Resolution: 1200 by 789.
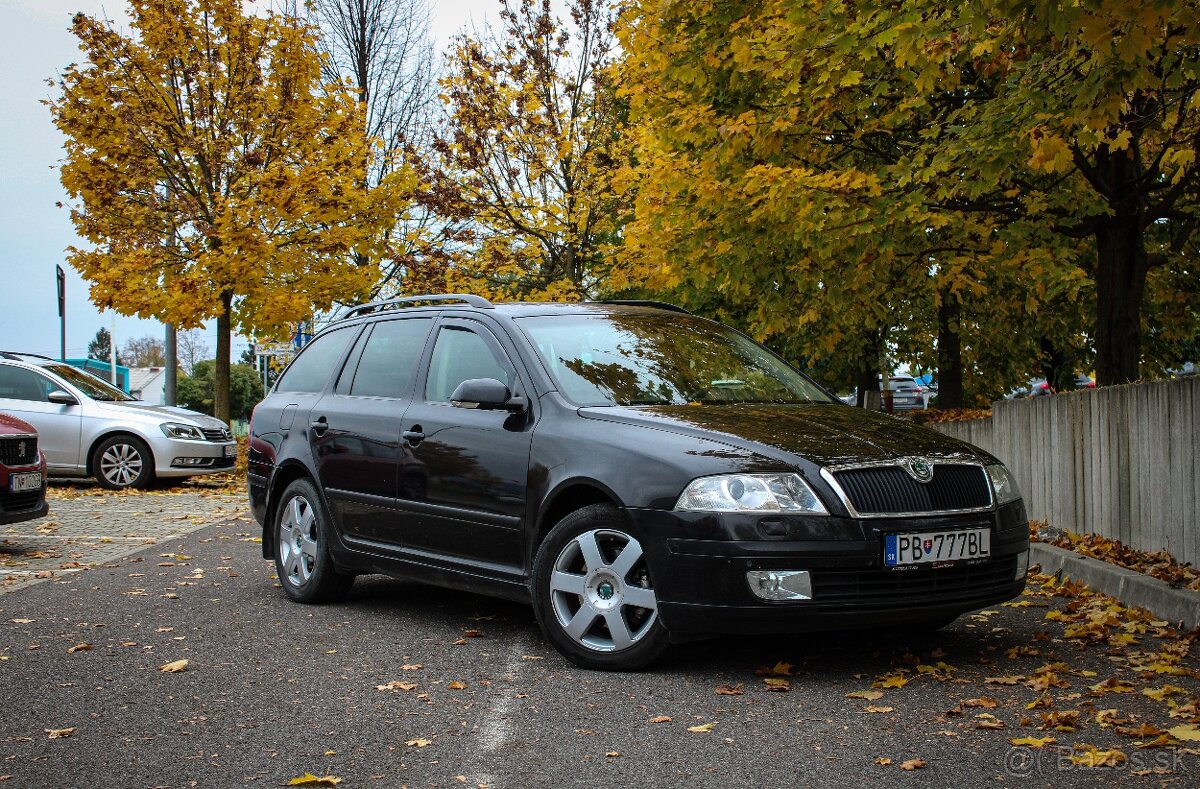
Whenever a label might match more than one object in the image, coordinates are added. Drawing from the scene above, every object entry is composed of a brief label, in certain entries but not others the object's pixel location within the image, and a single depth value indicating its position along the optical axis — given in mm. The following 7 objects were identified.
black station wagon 5633
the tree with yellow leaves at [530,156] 27969
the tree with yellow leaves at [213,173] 24312
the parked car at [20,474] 11016
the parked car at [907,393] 53862
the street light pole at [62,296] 32844
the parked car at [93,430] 18453
